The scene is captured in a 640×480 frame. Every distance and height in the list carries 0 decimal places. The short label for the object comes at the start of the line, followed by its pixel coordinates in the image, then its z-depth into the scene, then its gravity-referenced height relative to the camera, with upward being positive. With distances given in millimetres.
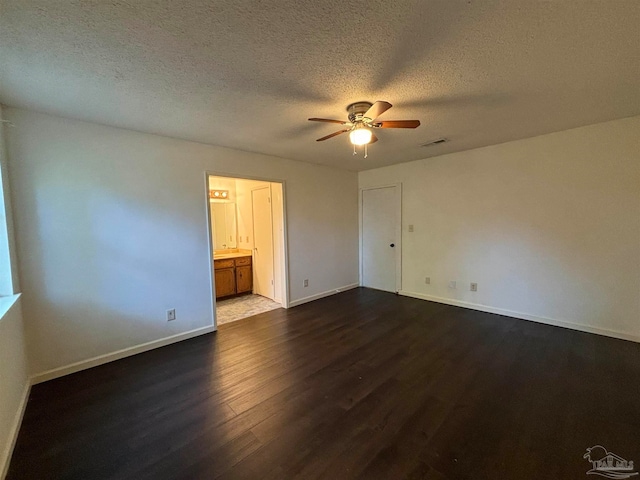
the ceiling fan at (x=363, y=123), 2206 +851
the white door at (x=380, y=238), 5020 -381
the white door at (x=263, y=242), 4582 -383
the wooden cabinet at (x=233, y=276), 4750 -1036
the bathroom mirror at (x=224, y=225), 5465 -74
